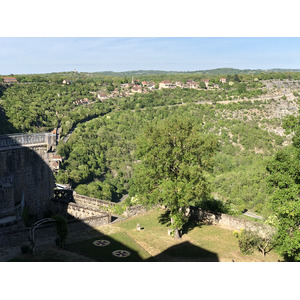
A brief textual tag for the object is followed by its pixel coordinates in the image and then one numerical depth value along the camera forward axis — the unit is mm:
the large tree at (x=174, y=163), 20875
